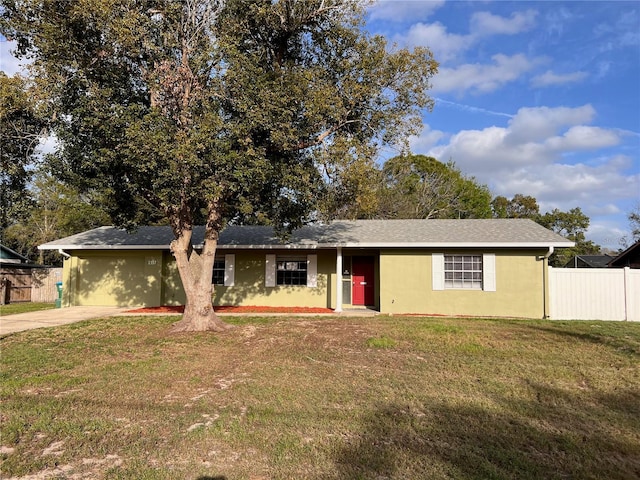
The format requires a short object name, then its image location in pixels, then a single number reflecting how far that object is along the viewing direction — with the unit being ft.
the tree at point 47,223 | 97.19
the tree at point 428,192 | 95.35
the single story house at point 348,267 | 46.98
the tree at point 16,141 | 28.76
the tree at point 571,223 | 152.56
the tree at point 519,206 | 153.07
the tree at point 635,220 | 125.13
